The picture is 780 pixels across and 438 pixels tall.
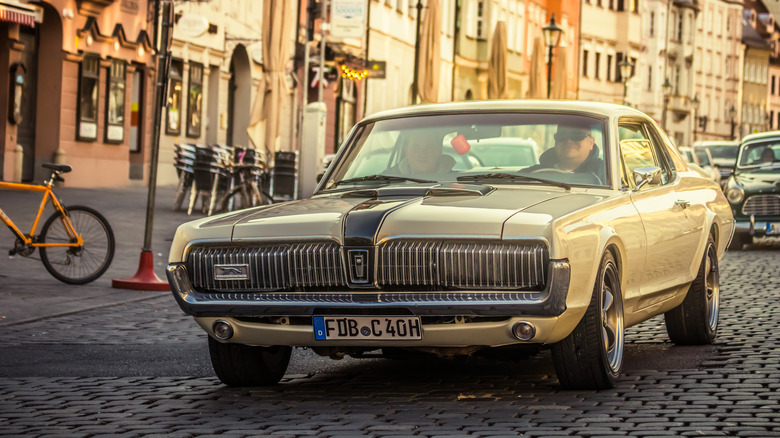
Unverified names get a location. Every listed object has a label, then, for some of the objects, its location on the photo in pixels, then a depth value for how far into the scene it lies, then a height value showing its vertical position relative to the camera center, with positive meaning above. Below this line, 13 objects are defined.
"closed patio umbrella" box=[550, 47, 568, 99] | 56.19 +4.91
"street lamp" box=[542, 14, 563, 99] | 43.94 +5.11
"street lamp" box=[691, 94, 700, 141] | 99.72 +7.71
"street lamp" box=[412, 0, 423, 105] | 39.08 +3.77
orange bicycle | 13.88 -0.39
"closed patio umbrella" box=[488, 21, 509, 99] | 46.22 +4.32
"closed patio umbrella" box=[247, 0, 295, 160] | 28.30 +2.41
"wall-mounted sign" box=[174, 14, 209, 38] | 33.88 +3.80
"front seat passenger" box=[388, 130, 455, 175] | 8.66 +0.31
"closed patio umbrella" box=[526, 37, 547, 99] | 50.75 +4.61
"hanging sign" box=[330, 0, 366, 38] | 33.06 +4.00
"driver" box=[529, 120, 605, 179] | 8.58 +0.36
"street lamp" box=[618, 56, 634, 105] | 59.42 +5.81
